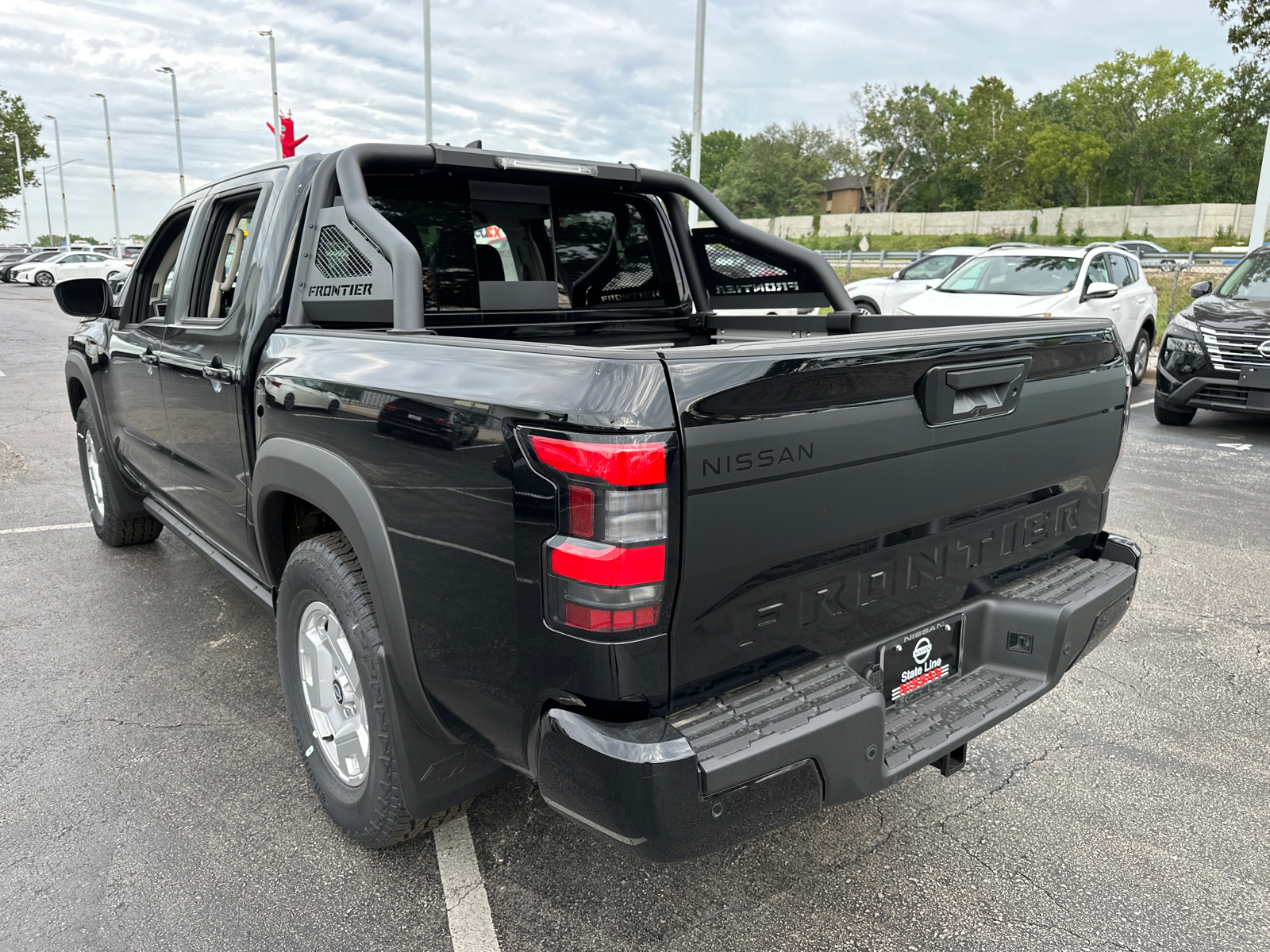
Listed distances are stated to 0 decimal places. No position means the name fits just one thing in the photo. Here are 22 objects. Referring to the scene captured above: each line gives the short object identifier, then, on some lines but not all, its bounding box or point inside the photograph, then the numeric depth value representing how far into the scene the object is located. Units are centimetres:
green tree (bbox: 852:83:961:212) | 8281
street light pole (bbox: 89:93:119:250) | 5835
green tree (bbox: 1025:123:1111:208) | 7169
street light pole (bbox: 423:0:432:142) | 2417
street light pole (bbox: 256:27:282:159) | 3006
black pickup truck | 175
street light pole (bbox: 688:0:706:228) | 1895
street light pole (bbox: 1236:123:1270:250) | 1594
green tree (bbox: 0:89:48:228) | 6272
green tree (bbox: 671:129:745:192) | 12100
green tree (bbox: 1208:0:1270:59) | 1898
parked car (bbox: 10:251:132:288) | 3928
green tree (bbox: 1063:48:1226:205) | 7338
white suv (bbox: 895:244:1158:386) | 1050
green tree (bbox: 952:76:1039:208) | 7481
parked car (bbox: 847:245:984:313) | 1467
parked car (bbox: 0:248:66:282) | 4576
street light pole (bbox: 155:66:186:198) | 4422
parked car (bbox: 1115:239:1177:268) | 3533
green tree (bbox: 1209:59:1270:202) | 3111
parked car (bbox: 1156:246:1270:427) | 836
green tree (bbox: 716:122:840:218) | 8969
